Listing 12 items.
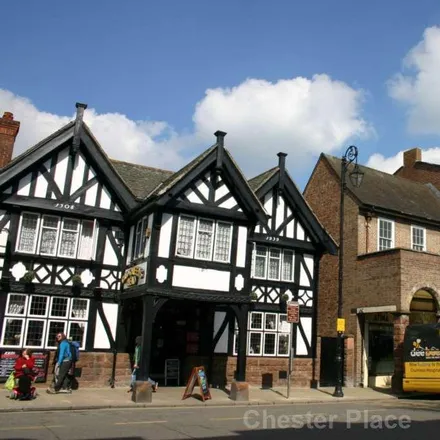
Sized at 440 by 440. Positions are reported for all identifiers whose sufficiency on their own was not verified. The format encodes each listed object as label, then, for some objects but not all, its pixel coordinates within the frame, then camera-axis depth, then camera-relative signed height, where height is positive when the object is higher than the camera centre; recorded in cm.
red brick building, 2256 +339
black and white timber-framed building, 1783 +258
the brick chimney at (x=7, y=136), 2194 +768
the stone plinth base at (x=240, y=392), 1708 -178
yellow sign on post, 1921 +62
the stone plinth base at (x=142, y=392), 1549 -180
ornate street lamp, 1923 +48
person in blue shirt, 1619 -115
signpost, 1816 +92
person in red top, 1455 -143
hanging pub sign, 1786 +182
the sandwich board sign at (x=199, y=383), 1647 -155
